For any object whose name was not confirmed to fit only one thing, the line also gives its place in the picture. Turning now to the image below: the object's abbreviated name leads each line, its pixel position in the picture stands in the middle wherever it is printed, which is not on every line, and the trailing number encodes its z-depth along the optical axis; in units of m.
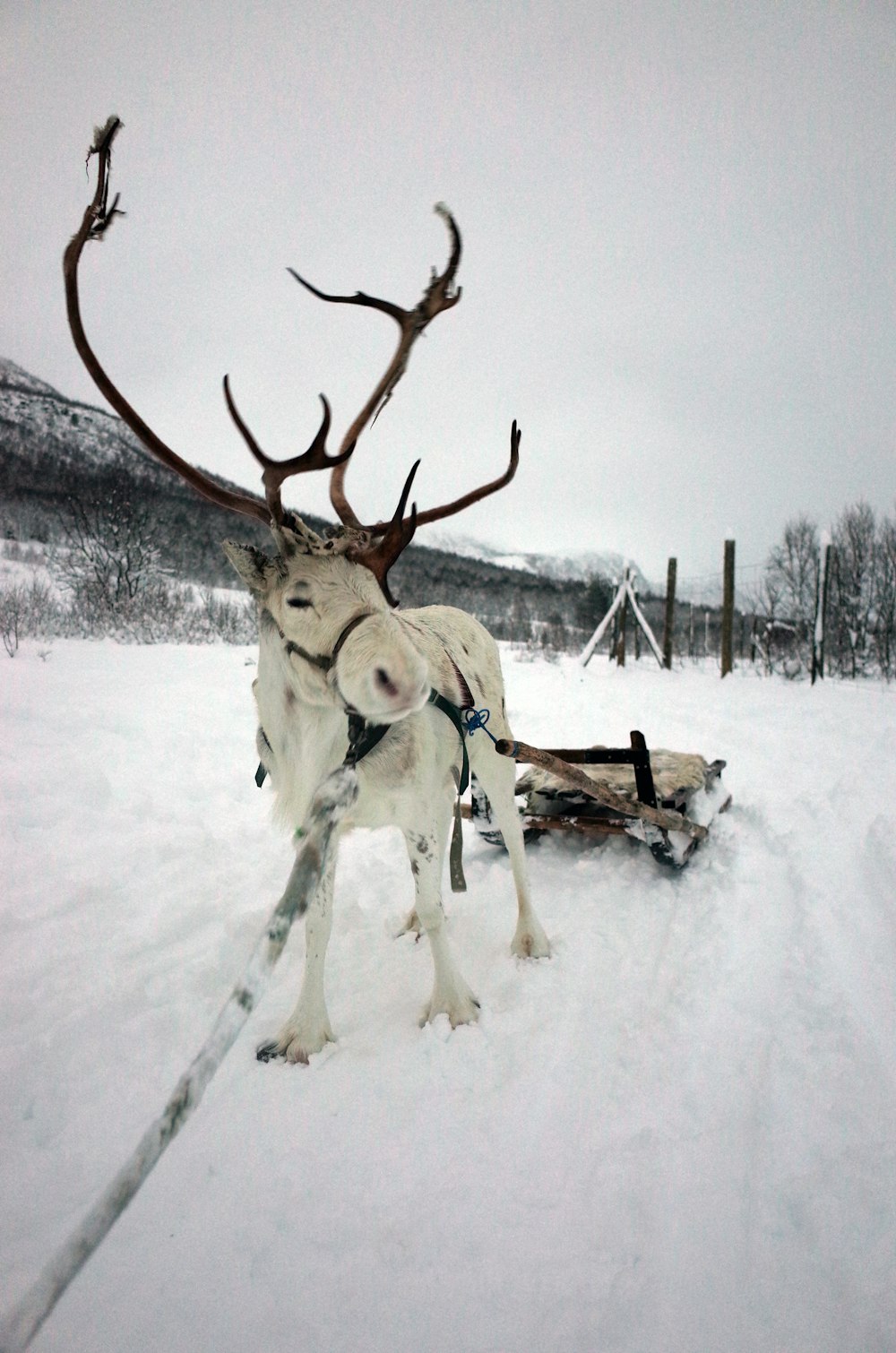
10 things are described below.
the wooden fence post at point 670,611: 19.75
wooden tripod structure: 18.61
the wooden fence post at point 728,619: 18.27
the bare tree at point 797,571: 30.36
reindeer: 2.00
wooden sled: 3.89
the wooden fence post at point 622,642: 19.83
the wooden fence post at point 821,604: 16.44
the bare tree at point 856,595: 25.66
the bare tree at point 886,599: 23.86
